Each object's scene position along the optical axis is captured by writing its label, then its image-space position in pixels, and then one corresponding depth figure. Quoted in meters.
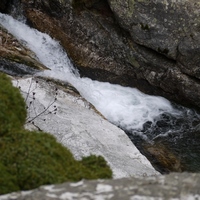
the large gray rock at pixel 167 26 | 27.66
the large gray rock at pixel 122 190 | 8.65
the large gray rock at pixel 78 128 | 17.06
